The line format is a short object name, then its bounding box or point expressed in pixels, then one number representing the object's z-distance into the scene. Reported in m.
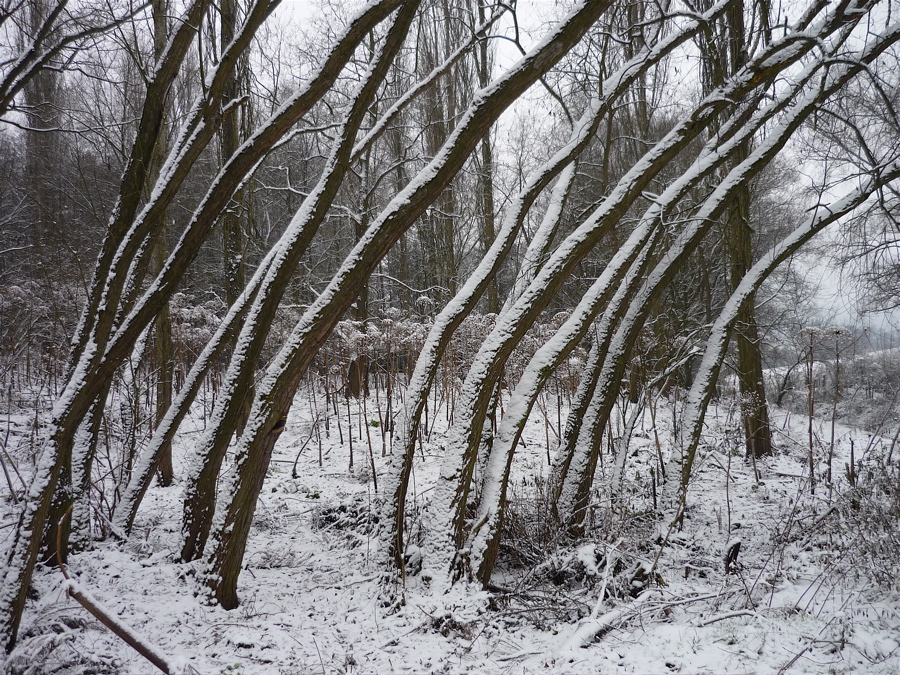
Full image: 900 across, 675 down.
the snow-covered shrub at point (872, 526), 3.74
